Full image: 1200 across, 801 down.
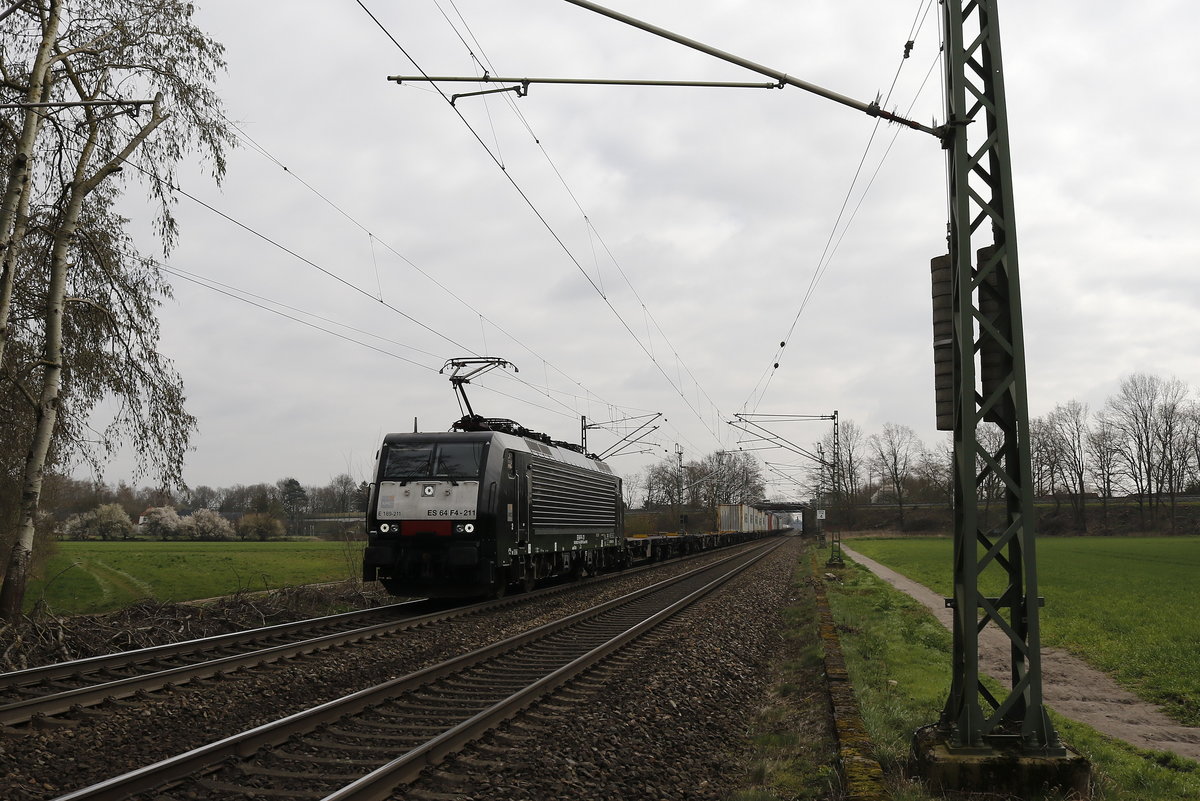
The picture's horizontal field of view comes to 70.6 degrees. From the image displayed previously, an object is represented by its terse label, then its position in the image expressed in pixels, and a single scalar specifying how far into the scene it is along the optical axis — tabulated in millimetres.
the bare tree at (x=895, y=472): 94500
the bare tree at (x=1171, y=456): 79438
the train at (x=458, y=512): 14648
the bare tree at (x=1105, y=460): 85056
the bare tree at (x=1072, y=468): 83938
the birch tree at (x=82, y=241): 11438
